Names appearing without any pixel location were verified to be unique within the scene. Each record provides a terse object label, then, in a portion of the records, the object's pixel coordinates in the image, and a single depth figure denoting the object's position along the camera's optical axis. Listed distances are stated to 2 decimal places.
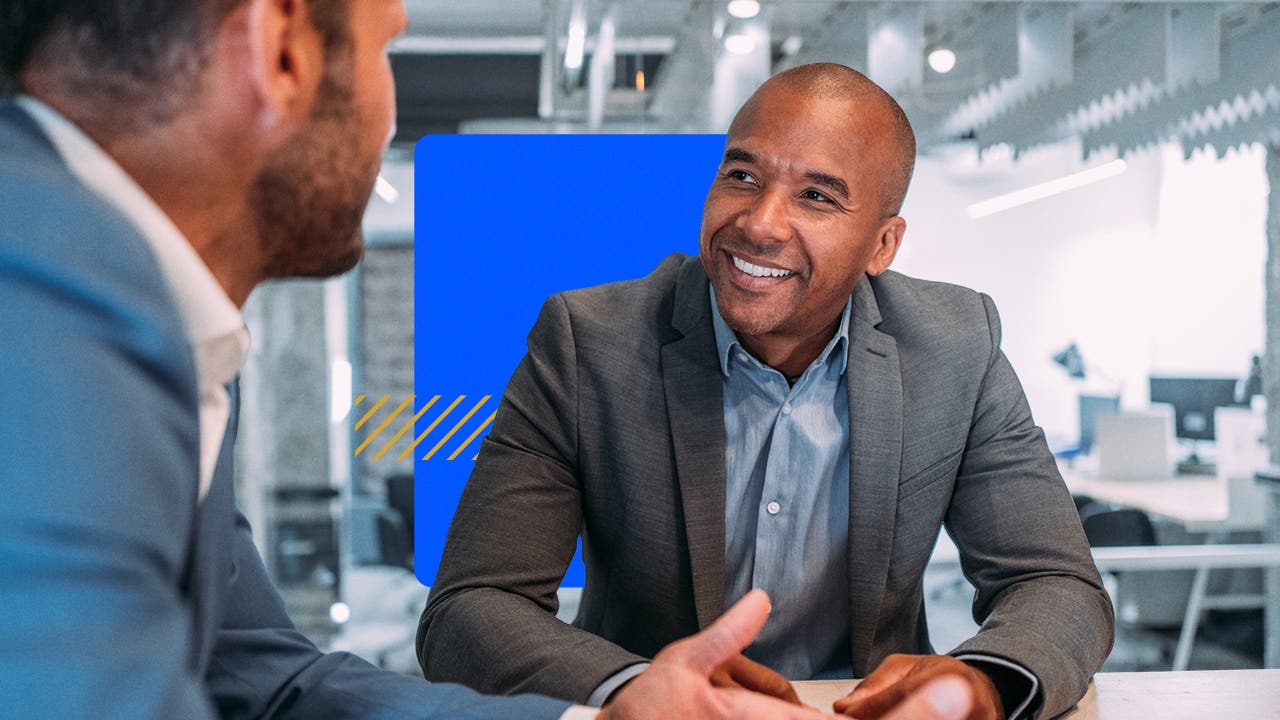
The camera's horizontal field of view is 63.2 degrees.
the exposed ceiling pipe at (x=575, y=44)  3.41
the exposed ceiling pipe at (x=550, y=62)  3.51
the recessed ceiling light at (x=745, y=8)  3.36
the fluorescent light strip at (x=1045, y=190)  3.66
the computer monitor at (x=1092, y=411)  4.91
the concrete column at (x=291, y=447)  4.50
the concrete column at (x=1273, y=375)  4.13
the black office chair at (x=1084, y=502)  4.75
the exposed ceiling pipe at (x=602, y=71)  3.35
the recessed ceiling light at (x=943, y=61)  3.53
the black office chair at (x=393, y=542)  5.10
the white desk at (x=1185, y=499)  4.40
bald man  1.45
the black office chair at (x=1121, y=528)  4.38
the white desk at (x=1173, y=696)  1.10
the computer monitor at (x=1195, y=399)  5.48
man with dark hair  0.45
